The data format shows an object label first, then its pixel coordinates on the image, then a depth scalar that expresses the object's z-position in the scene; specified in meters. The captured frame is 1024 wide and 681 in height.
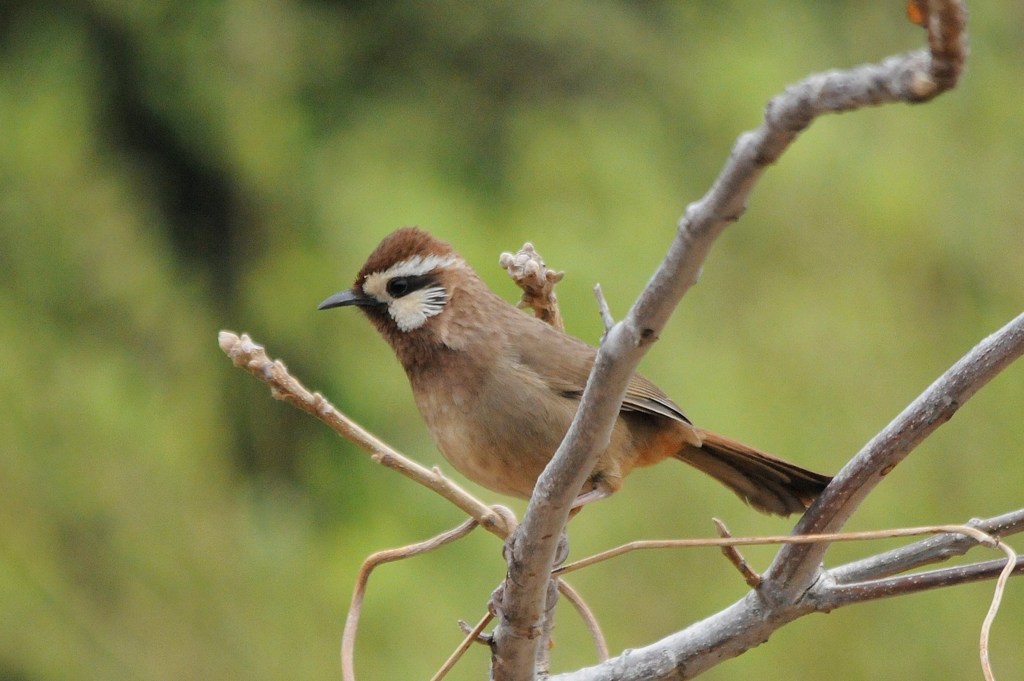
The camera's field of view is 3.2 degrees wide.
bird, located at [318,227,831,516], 5.97
